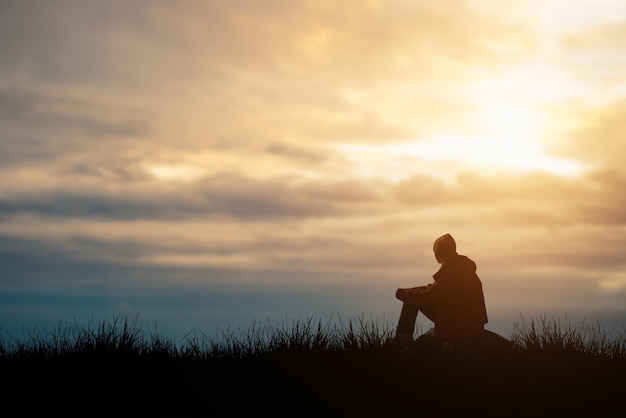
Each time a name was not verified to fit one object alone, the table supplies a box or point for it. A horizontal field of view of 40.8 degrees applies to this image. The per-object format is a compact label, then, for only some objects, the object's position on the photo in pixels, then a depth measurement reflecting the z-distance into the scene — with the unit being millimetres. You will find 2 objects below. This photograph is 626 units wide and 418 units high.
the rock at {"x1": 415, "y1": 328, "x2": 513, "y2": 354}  13539
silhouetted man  13469
